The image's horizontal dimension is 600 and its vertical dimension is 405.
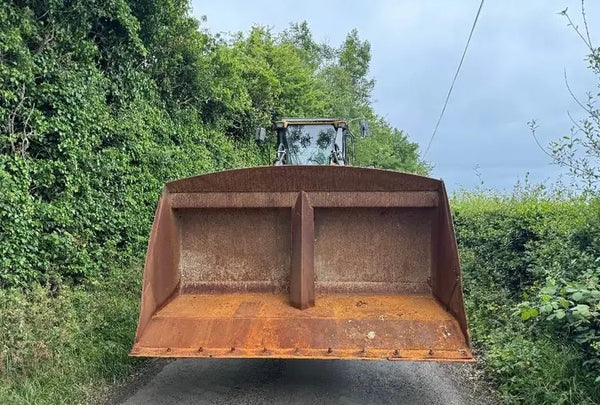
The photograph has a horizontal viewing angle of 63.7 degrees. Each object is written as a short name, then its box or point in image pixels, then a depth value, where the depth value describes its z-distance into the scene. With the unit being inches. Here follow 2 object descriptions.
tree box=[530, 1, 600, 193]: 144.8
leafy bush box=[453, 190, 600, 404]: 122.2
